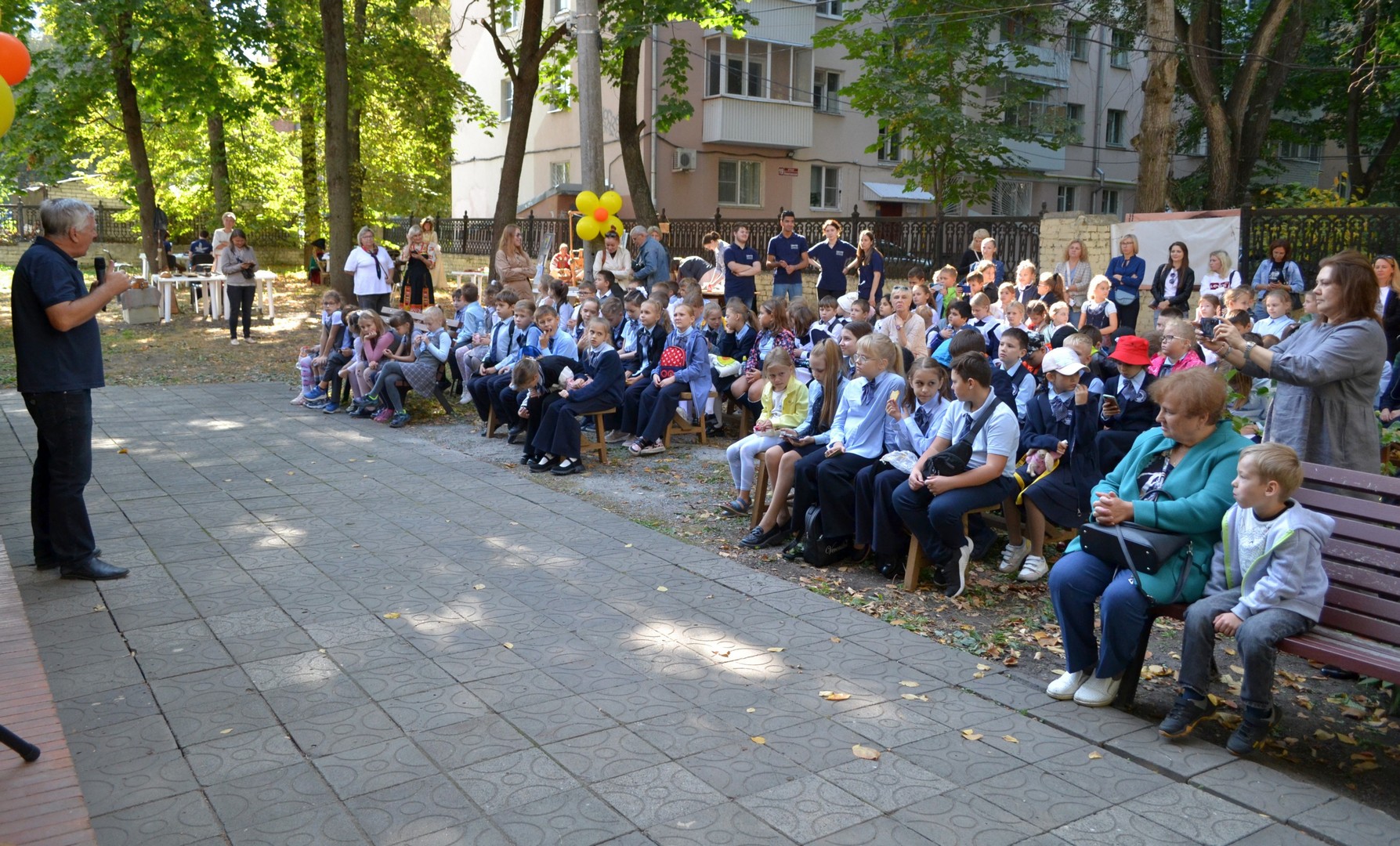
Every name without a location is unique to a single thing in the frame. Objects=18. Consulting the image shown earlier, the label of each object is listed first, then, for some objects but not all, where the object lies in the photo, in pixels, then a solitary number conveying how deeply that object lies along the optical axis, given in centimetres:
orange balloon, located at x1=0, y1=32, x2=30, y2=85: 603
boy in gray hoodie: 407
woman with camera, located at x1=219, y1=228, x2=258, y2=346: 1856
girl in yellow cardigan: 764
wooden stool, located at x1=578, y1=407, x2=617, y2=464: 979
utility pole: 1413
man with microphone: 582
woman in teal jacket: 437
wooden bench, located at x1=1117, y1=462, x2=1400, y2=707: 402
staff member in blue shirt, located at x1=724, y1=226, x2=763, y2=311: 1438
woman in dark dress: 1730
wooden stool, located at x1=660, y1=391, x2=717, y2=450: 1073
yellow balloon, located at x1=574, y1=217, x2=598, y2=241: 1555
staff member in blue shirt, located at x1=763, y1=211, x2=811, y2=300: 1444
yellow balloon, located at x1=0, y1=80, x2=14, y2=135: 503
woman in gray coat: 483
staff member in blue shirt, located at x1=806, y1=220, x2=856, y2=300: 1452
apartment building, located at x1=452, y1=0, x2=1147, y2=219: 3225
